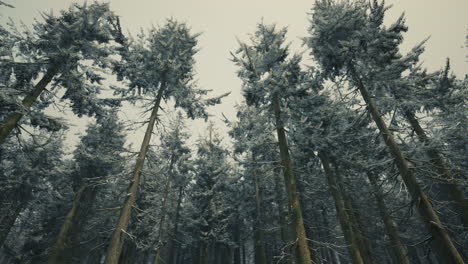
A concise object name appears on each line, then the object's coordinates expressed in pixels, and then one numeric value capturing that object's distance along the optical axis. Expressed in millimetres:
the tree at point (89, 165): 21312
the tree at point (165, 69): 12500
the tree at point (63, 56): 11005
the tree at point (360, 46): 10734
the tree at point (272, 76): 11547
